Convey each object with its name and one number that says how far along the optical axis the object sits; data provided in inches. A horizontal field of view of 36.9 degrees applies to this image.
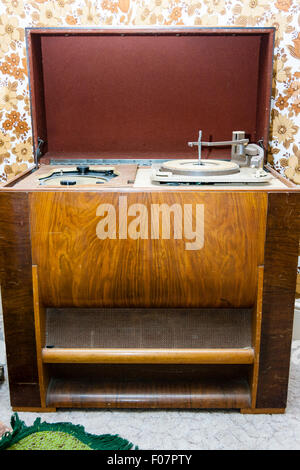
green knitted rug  56.7
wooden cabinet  56.6
